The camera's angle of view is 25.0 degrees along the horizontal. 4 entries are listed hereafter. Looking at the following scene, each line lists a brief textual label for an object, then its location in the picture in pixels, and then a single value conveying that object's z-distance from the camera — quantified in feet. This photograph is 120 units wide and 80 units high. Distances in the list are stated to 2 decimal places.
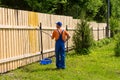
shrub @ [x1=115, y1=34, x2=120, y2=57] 46.30
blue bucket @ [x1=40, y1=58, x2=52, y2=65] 34.43
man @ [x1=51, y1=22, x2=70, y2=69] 31.56
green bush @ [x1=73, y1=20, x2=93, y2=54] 46.66
